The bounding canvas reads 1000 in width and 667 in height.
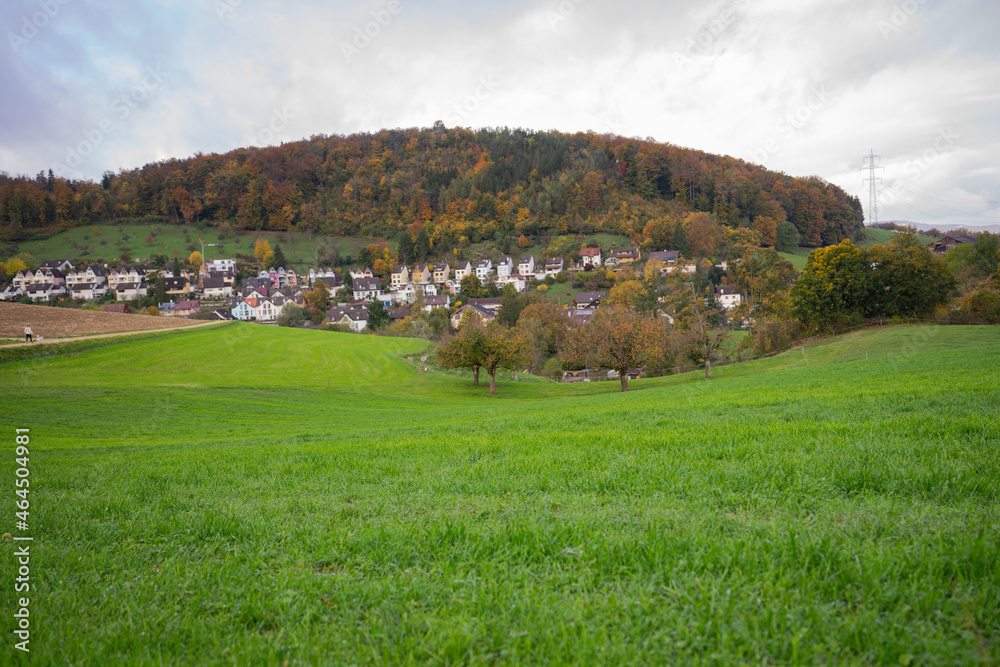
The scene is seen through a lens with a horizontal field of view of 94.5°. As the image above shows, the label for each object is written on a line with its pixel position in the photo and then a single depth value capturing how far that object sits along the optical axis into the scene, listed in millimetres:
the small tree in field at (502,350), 43406
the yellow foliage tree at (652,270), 100369
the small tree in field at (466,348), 43969
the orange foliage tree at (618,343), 38562
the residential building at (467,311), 99438
